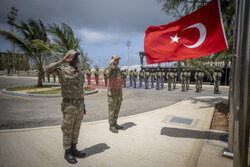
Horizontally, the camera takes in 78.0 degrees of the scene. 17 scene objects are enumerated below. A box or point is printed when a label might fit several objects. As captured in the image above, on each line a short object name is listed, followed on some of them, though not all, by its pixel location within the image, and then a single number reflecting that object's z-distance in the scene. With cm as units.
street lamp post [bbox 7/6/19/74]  3620
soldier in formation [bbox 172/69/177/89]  1500
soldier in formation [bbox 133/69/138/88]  1639
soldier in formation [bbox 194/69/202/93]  1304
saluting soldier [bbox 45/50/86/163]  283
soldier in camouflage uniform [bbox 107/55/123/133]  432
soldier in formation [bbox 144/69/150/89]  1576
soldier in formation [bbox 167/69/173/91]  1389
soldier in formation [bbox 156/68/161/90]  1511
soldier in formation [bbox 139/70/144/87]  1677
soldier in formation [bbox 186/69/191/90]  1390
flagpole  195
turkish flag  325
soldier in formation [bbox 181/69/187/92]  1357
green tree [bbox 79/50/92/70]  2051
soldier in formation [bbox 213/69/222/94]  1215
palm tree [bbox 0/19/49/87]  1193
